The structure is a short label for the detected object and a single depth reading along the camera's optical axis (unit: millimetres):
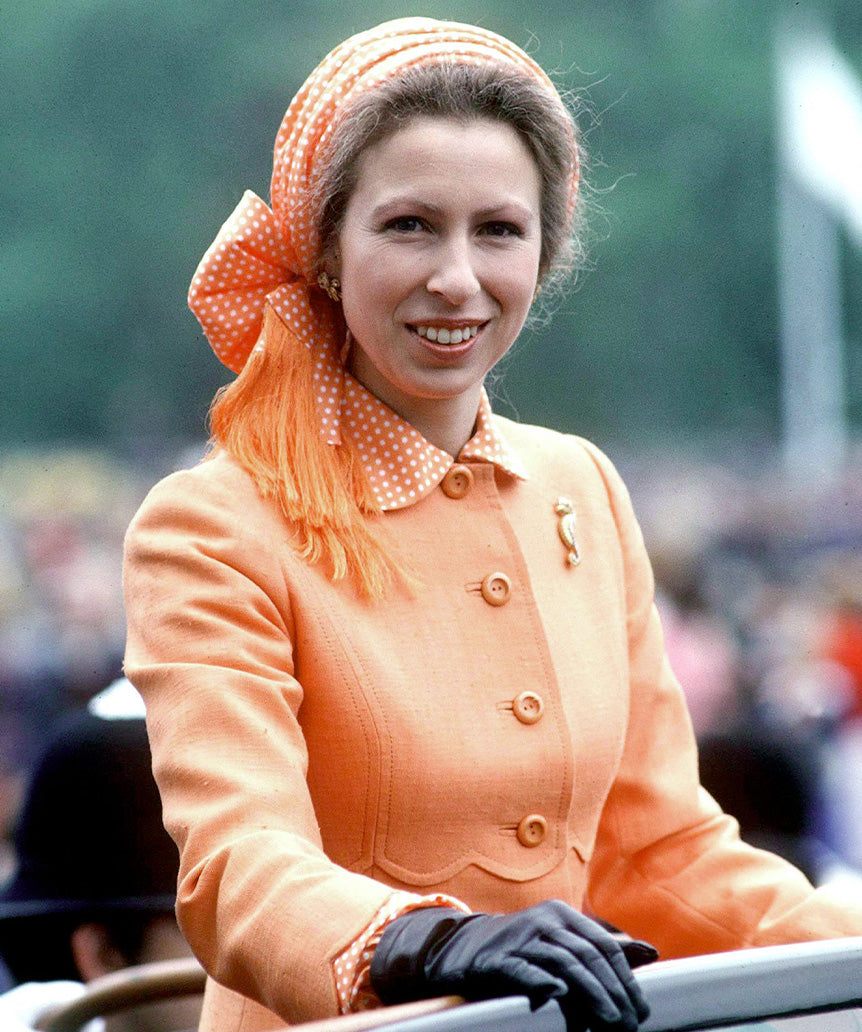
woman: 3281
